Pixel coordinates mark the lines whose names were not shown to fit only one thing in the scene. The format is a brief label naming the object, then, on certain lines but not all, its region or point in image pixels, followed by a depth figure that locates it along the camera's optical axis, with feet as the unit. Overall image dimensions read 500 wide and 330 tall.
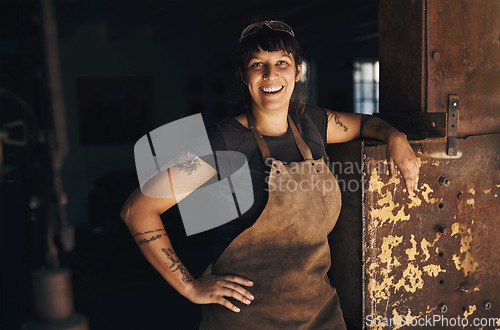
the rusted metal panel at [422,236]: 6.49
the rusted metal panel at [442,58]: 6.84
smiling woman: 5.91
